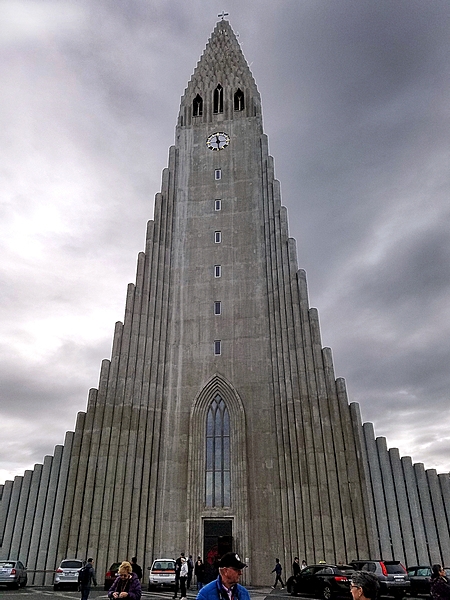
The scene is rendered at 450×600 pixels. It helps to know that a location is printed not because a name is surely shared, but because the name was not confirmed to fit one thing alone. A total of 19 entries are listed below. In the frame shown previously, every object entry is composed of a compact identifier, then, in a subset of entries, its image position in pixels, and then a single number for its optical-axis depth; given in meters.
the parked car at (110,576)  21.19
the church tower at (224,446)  27.48
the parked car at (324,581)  17.36
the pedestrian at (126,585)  7.27
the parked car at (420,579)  20.57
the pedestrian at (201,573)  21.47
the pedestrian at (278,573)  24.39
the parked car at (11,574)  22.59
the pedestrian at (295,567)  24.05
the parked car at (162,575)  22.81
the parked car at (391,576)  18.17
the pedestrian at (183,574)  17.81
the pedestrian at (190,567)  22.27
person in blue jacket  4.28
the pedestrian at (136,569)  16.71
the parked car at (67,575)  23.58
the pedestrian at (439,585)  7.77
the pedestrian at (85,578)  13.91
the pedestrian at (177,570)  19.05
